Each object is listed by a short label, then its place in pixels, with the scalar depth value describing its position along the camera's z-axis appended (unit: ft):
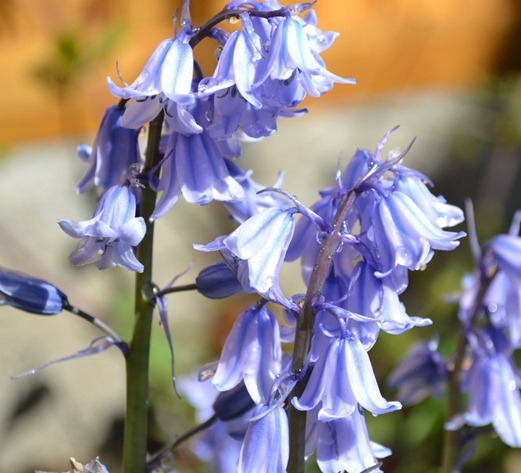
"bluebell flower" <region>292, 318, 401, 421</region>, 1.62
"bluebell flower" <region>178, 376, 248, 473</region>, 2.05
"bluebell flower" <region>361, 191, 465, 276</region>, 1.63
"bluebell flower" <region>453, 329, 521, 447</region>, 1.89
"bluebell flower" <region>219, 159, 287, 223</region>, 1.72
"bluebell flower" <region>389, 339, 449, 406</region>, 1.93
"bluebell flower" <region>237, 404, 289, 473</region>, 1.63
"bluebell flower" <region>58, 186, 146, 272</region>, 1.64
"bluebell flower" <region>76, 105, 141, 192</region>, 1.71
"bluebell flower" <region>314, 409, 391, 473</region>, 1.66
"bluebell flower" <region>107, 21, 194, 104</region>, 1.63
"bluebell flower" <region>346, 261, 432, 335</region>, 1.63
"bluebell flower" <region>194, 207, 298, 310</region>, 1.61
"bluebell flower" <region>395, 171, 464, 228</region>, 1.65
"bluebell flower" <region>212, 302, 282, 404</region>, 1.66
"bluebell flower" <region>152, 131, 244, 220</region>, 1.66
